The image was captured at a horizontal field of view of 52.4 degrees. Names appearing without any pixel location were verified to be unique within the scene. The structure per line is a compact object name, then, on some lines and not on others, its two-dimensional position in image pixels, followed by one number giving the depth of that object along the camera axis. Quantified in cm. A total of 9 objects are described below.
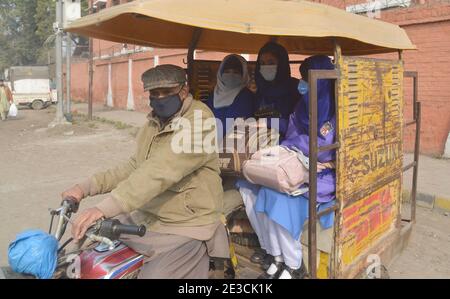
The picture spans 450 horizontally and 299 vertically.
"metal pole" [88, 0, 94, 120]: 1850
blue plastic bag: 203
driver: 224
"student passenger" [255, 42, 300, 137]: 371
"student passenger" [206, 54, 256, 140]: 394
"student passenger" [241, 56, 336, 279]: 282
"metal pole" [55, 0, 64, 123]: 1611
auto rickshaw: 234
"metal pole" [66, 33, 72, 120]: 1678
